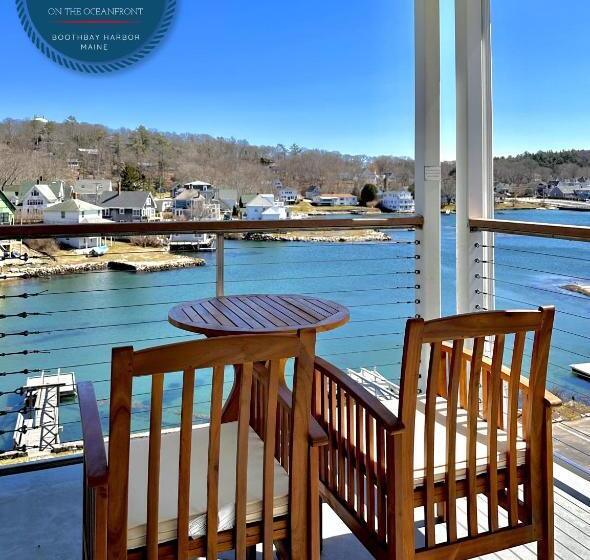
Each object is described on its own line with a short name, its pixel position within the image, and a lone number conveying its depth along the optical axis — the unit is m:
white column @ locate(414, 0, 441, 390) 3.41
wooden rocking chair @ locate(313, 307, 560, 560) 1.44
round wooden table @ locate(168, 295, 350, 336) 2.05
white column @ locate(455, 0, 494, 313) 3.31
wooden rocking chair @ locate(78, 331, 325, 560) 1.19
